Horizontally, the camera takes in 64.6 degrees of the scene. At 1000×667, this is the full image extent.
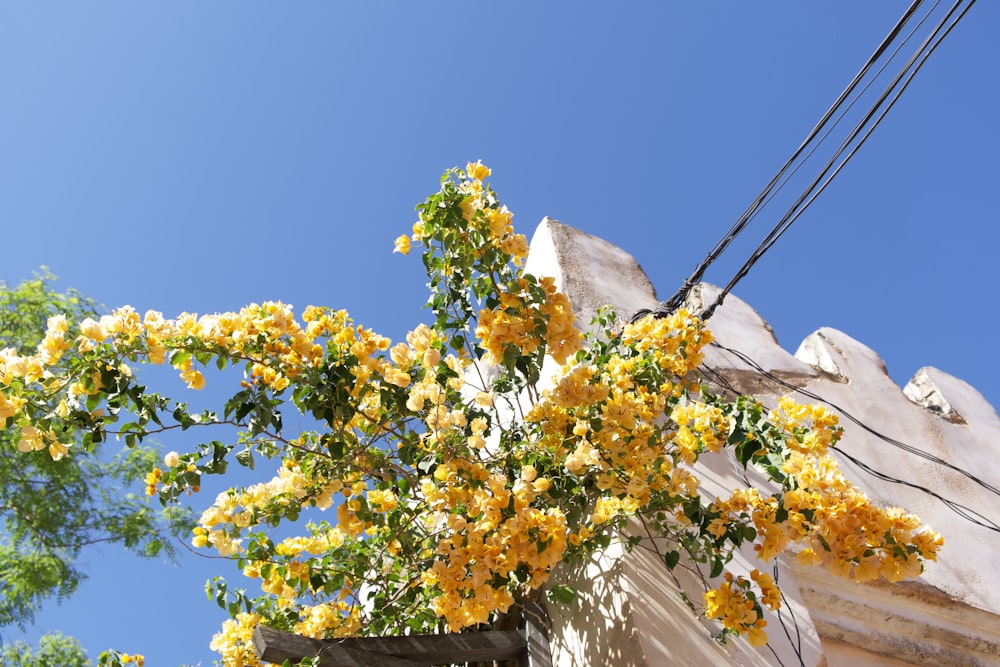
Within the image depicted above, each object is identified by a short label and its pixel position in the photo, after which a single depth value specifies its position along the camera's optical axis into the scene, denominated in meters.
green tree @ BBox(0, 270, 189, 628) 5.42
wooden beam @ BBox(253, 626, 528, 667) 1.98
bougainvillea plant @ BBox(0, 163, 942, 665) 1.91
